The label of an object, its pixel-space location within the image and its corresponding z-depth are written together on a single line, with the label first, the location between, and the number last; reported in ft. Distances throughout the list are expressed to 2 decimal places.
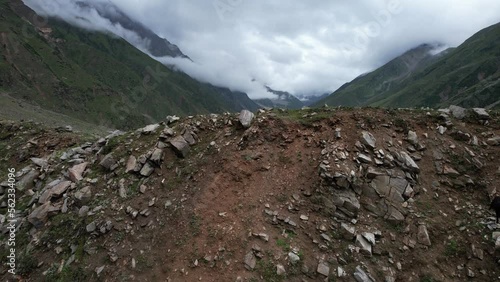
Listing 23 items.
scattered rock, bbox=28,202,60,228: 59.67
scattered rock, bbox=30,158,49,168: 76.33
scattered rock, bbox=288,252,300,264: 46.25
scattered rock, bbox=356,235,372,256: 47.50
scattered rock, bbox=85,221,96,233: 54.49
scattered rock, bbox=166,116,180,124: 75.75
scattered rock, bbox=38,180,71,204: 63.98
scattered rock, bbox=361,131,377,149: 59.63
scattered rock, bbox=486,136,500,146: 59.65
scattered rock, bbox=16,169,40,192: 71.87
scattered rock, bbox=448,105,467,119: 66.54
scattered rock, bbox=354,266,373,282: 44.76
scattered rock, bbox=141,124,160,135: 73.31
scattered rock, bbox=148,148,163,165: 63.74
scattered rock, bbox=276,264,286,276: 44.98
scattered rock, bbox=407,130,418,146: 61.31
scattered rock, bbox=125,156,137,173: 63.93
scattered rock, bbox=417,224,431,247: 48.65
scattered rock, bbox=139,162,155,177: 62.54
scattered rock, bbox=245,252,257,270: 45.65
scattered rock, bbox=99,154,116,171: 66.59
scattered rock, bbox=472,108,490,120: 64.92
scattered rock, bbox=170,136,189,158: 65.16
